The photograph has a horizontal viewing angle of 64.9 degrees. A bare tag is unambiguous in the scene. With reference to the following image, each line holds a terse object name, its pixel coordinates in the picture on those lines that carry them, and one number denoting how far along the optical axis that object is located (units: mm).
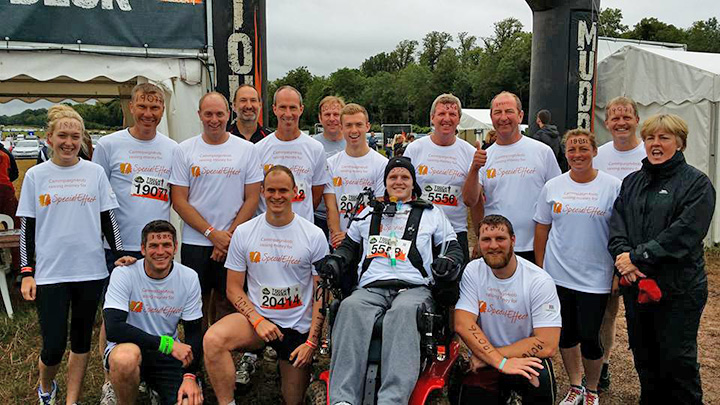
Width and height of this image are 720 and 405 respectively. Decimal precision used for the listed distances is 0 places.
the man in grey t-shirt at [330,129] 4453
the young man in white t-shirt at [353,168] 4078
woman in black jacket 2980
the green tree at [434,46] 84375
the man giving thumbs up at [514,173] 3789
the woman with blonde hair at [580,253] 3406
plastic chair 5395
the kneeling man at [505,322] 2994
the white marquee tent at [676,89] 8102
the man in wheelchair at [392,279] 2859
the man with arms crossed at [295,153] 3994
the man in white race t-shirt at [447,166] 3955
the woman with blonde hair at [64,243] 3299
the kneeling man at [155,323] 3127
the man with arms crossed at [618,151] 3816
